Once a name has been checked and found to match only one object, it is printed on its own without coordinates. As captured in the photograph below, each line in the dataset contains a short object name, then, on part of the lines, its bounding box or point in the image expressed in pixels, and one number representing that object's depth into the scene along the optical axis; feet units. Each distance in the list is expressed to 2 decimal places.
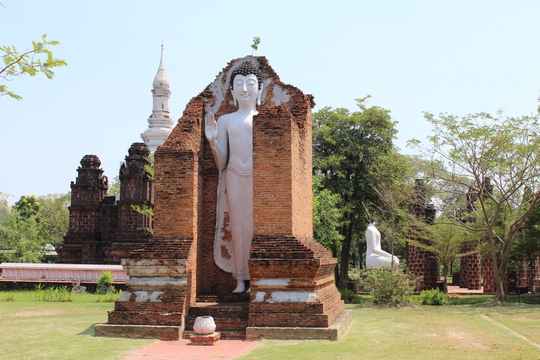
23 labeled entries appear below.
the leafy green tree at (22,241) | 113.39
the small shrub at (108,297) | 64.69
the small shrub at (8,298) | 63.96
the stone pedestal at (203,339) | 30.94
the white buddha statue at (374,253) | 79.40
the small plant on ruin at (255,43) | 41.91
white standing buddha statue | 38.40
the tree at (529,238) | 79.05
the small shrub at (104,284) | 76.79
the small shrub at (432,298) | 67.46
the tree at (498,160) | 66.95
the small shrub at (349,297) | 73.05
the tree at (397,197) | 80.69
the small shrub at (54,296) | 64.13
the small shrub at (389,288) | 60.43
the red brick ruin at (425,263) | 91.12
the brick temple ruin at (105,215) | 106.11
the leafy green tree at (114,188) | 174.09
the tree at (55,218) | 163.43
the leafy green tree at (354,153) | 89.45
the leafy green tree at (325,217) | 78.54
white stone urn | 30.81
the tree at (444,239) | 84.69
